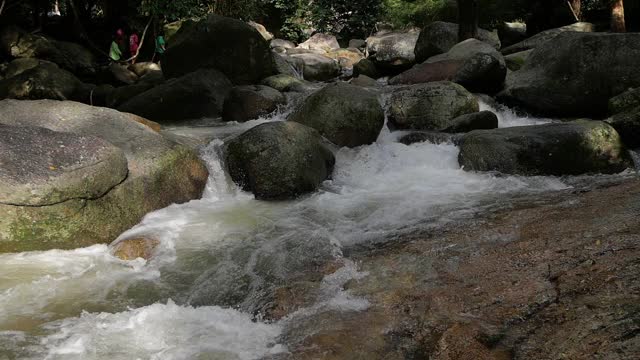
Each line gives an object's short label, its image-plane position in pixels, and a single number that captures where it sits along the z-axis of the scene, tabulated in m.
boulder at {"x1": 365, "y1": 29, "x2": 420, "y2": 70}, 16.47
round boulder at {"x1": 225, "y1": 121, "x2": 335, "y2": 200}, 6.65
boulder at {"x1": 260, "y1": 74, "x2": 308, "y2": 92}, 12.55
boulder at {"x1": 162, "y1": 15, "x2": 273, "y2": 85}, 12.09
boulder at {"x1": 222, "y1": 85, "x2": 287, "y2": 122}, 10.27
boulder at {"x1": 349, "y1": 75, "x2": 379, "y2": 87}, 13.01
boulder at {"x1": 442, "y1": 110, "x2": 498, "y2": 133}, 8.68
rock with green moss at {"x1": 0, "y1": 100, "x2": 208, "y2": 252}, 4.91
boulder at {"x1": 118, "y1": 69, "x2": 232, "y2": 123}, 10.47
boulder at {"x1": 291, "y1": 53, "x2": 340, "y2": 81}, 17.30
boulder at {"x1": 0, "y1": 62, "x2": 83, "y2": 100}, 12.32
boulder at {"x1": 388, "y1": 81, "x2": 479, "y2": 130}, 8.97
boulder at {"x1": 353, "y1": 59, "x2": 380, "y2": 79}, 16.66
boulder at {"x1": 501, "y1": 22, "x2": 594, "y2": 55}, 14.35
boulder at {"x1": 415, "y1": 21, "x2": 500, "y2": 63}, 14.23
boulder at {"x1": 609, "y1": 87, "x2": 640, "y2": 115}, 8.22
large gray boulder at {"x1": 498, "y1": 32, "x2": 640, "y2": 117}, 9.12
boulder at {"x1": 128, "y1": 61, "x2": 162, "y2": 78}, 18.65
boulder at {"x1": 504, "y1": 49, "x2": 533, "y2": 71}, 12.45
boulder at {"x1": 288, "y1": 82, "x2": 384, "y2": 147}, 8.25
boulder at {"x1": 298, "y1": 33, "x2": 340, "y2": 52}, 22.55
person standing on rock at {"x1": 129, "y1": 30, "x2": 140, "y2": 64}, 19.87
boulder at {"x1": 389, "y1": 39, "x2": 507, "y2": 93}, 10.45
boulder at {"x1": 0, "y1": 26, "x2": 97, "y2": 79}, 18.39
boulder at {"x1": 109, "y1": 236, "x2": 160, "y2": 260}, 4.98
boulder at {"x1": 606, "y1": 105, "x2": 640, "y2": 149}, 7.79
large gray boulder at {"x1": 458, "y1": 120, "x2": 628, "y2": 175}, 6.95
